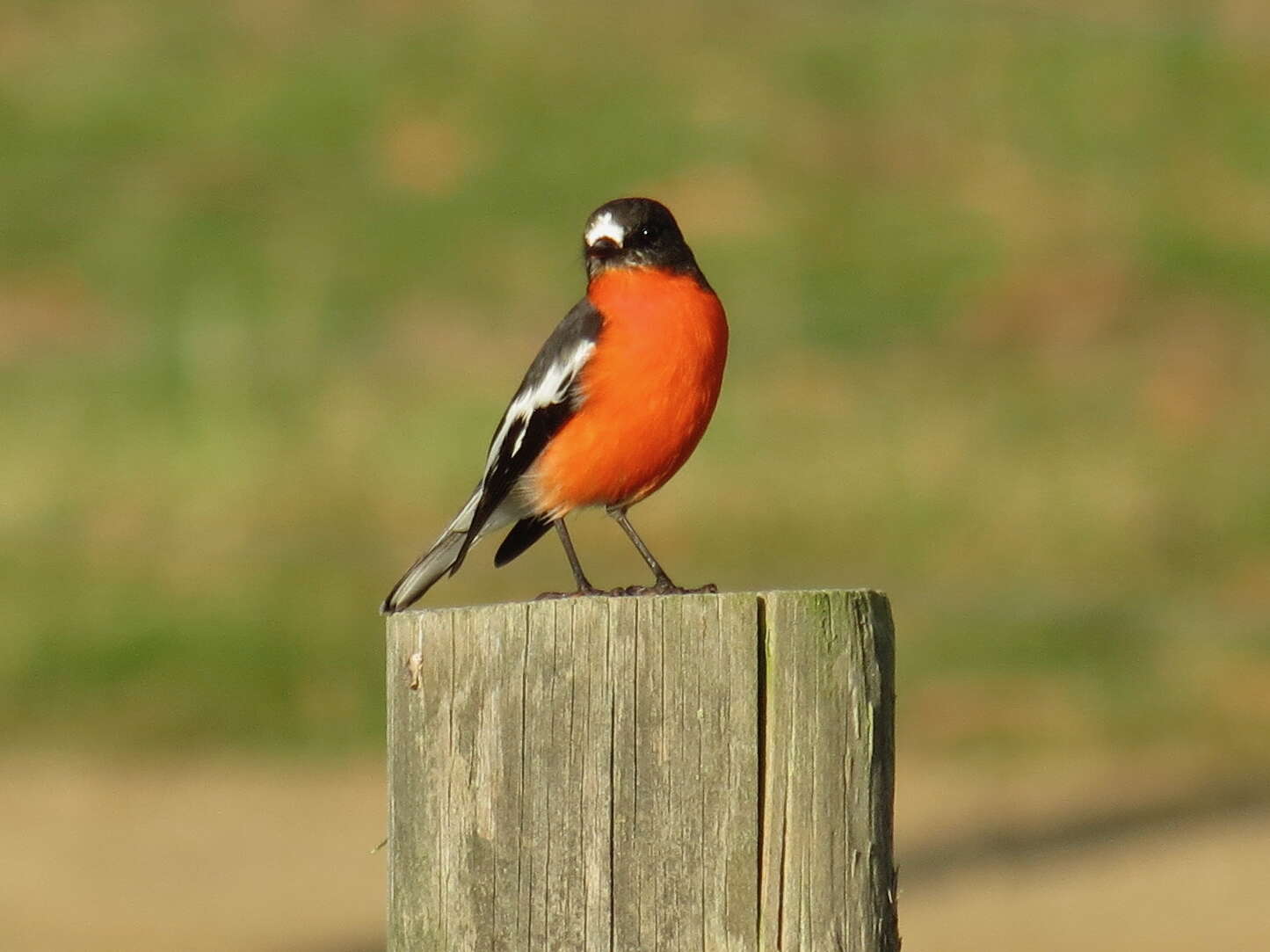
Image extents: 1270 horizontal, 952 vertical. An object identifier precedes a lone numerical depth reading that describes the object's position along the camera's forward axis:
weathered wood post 7.68
